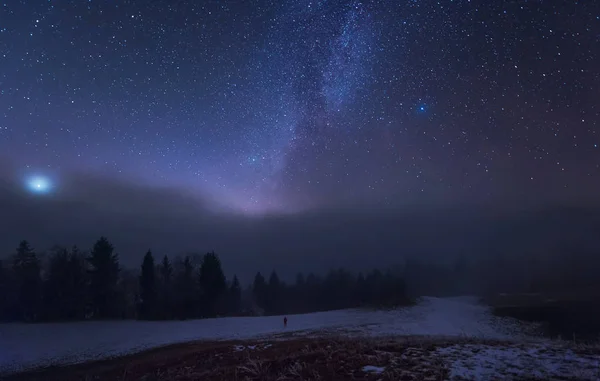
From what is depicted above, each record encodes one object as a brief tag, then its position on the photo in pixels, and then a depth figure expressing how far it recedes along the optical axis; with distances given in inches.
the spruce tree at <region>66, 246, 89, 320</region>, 2043.6
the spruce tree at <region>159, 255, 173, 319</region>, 2297.2
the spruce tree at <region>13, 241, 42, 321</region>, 2022.6
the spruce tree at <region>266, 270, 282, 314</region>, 3378.7
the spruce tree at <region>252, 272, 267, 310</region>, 3395.7
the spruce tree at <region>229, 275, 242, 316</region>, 2822.3
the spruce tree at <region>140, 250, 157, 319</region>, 2274.9
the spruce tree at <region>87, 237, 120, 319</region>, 2130.9
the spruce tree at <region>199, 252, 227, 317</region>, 2370.8
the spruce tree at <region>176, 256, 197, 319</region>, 2321.6
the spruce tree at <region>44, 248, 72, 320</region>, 2017.7
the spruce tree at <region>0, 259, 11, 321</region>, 1999.3
